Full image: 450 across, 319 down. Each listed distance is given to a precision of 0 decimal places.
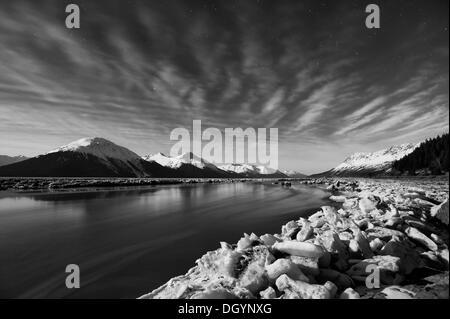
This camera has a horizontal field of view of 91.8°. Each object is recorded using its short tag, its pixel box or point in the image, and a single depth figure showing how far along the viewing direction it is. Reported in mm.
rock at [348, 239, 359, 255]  6443
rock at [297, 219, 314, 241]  8070
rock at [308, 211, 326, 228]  9897
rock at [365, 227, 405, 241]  7205
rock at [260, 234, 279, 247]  7048
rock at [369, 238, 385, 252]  6527
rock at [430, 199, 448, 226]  6888
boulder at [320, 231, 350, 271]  5869
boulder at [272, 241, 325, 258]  5613
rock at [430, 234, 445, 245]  6101
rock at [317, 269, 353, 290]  5105
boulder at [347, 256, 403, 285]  5215
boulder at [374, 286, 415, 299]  4375
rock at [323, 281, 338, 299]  4445
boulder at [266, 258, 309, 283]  4934
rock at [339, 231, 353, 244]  7191
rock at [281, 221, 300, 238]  8982
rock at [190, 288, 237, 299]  4430
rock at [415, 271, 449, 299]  4175
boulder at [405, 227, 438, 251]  6303
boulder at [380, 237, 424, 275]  5426
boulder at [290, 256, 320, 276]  5293
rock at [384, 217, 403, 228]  8188
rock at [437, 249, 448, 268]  5023
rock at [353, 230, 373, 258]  6289
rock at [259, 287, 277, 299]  4641
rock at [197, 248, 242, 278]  5523
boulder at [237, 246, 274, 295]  4965
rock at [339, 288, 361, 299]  4312
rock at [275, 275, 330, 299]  4320
